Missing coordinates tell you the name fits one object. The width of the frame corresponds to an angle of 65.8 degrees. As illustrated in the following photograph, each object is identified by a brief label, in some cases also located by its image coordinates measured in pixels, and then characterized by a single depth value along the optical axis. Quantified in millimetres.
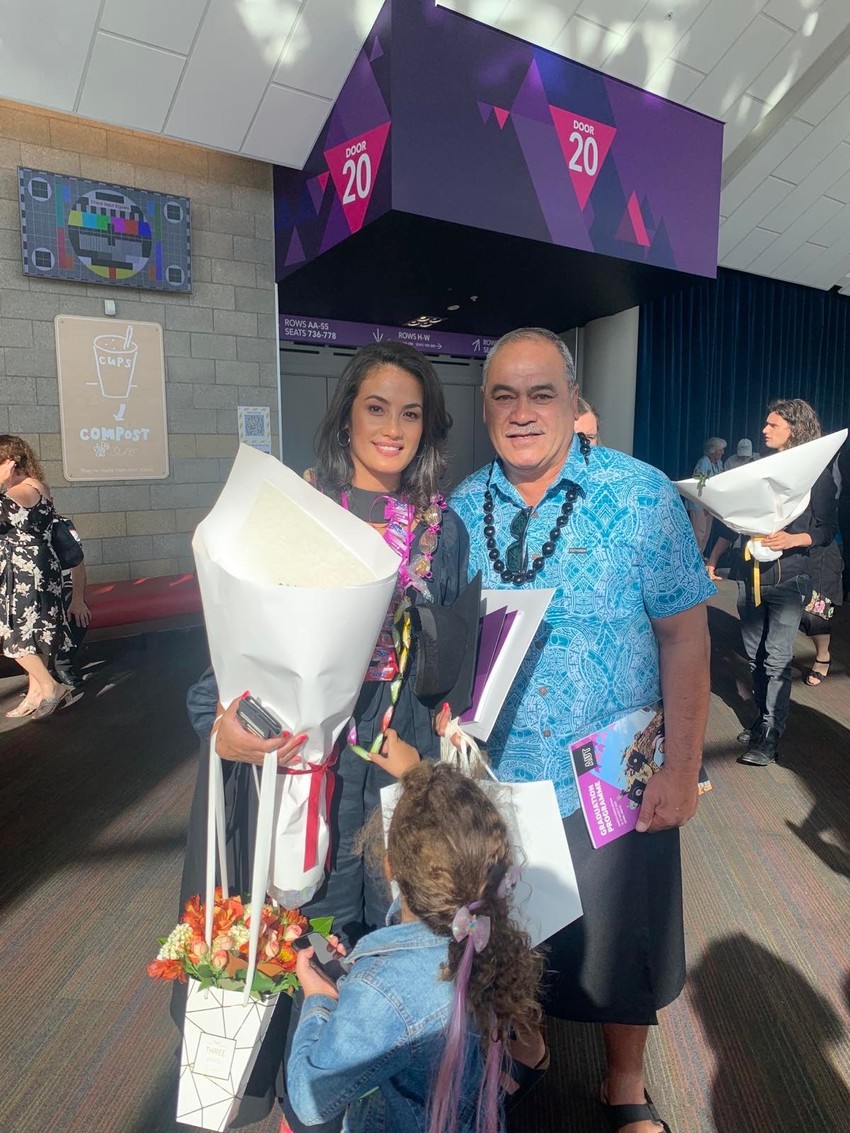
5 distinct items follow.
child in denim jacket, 918
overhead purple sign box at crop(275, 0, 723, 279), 3844
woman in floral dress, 3443
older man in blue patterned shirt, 1146
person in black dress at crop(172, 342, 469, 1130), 1091
